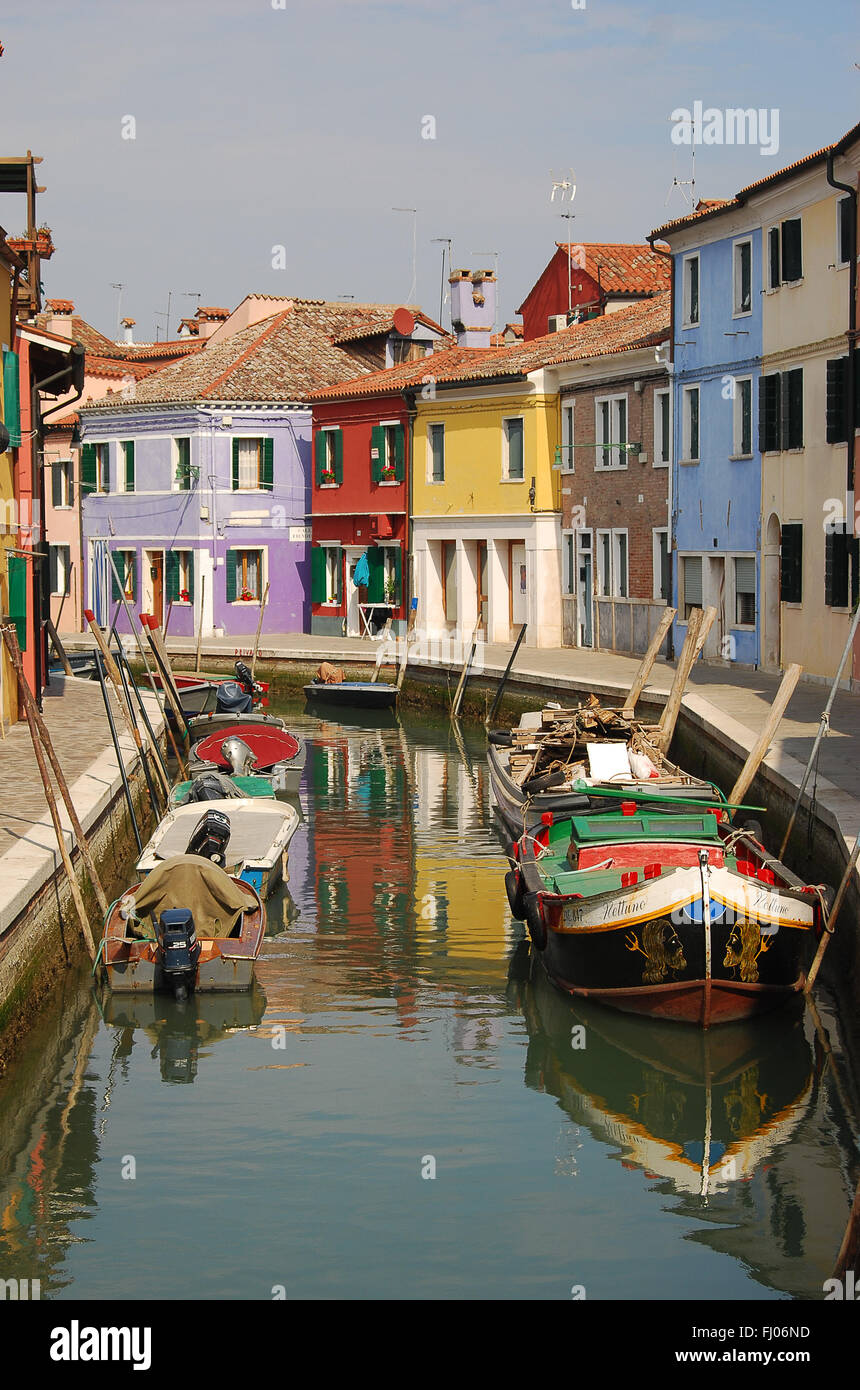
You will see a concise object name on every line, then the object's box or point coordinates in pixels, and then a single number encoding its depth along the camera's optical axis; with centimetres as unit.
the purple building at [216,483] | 4519
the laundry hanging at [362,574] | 4347
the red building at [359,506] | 4300
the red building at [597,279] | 4338
